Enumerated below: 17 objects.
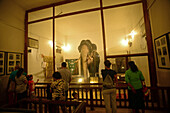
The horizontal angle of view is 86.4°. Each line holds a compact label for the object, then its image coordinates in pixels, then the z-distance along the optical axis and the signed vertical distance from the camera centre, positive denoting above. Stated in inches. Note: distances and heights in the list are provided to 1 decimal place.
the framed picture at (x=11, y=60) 118.1 +5.9
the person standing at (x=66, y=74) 94.2 -11.8
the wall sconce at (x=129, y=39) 116.0 +28.3
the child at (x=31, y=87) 113.7 -30.4
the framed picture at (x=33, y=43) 149.0 +34.5
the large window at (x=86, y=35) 114.3 +40.9
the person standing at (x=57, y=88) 70.5 -20.1
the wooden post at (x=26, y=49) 144.1 +23.5
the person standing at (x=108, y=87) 76.4 -21.6
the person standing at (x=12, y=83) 97.8 -20.9
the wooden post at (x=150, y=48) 99.6 +13.4
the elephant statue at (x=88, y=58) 139.5 +6.7
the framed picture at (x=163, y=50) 76.6 +9.2
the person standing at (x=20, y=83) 89.5 -19.5
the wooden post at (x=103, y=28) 117.9 +44.2
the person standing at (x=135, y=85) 73.6 -19.7
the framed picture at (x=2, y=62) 110.3 +3.4
